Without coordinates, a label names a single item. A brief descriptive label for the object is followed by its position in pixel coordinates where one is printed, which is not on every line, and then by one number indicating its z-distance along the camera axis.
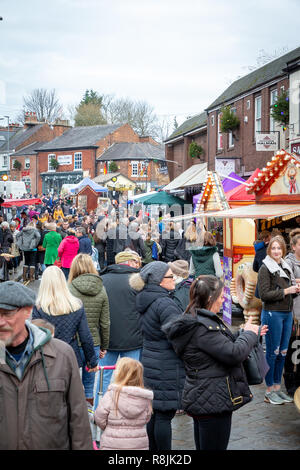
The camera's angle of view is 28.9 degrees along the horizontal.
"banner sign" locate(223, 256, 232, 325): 11.18
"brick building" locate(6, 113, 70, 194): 73.50
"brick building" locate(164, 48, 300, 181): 22.50
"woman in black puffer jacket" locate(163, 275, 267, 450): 4.18
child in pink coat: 4.16
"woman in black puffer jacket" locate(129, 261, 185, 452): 4.96
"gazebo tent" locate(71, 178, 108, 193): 38.97
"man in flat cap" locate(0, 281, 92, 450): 3.06
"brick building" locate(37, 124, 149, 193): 67.44
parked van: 36.88
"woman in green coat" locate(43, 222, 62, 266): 16.67
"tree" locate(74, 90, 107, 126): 85.31
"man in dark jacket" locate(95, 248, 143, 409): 6.54
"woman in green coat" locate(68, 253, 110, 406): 6.41
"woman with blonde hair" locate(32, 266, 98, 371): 5.61
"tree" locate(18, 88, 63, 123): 88.62
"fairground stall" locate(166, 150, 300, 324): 9.86
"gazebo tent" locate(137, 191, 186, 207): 22.62
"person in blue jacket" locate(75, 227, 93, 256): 15.14
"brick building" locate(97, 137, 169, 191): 64.69
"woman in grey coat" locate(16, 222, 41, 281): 18.05
